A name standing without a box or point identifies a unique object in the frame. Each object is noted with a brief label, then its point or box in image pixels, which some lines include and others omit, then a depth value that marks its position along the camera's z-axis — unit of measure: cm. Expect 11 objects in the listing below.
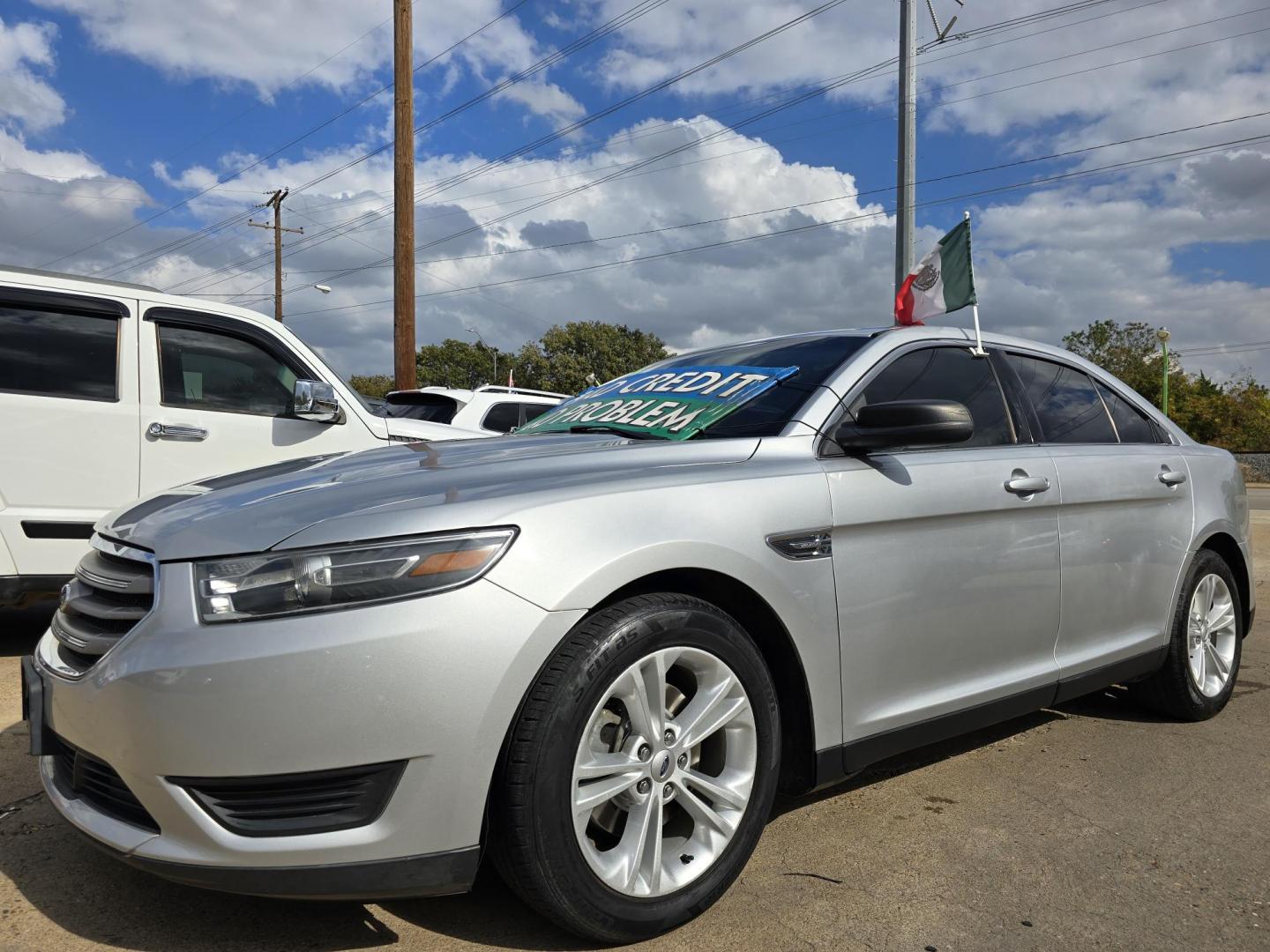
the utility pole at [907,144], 1423
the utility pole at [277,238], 4094
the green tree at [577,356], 6806
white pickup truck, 475
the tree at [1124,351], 4788
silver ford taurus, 200
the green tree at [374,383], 9044
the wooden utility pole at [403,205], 1284
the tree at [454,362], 8631
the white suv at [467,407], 904
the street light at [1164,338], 3676
